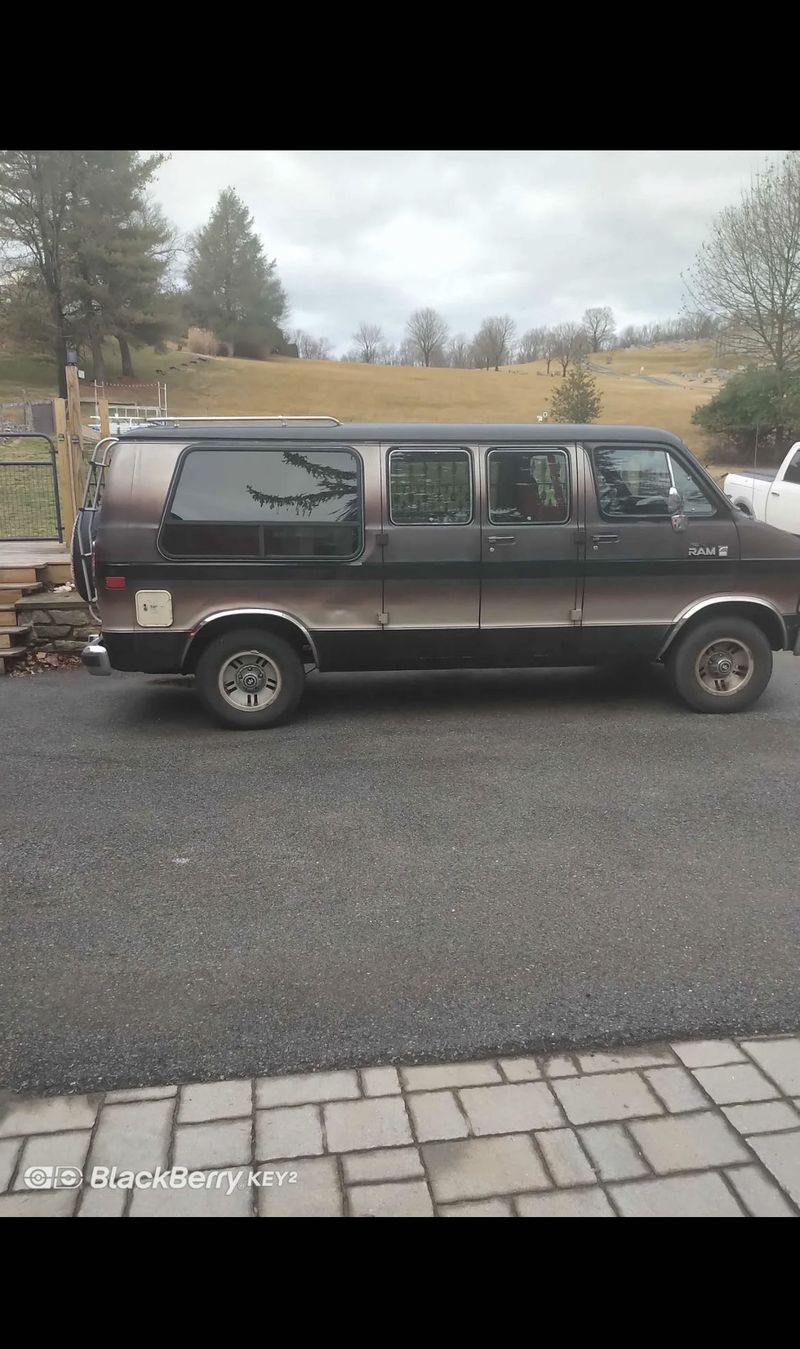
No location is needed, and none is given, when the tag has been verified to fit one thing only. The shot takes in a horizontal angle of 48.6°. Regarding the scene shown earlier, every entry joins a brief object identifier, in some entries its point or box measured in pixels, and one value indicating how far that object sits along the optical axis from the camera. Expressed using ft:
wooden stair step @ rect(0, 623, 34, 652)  26.21
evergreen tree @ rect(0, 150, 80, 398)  147.64
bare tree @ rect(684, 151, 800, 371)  87.15
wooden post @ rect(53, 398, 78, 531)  31.17
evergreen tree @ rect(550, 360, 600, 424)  127.54
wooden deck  28.99
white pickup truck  41.11
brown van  19.58
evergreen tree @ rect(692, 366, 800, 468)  92.79
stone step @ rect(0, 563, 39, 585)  27.71
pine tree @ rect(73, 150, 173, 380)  152.35
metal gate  35.50
